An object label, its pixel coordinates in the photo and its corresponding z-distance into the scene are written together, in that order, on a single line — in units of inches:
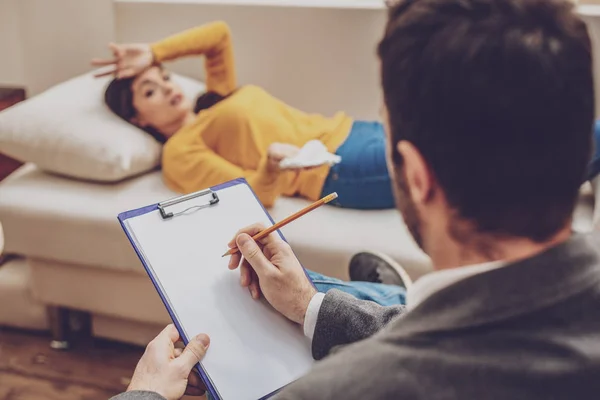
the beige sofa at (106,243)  60.9
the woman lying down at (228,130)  66.6
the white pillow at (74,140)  66.1
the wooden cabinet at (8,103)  81.4
